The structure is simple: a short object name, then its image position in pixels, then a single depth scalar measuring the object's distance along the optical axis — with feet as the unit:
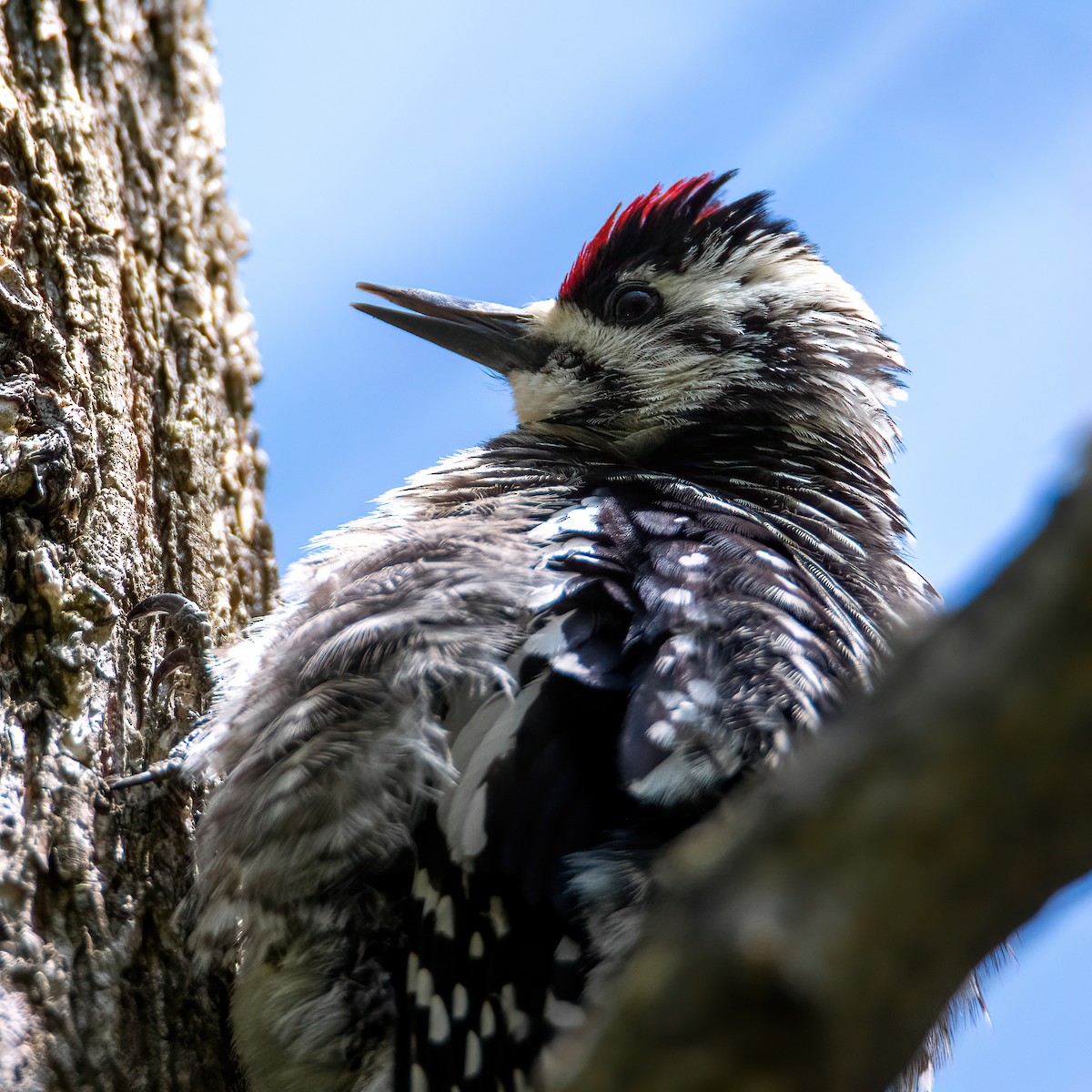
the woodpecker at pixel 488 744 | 9.10
